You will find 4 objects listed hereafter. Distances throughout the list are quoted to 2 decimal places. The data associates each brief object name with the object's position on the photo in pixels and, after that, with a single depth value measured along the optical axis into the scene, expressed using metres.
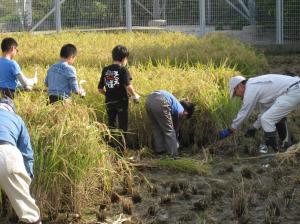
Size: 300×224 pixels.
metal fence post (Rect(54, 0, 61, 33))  17.02
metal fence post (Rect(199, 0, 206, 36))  16.36
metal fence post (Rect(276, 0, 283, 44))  15.44
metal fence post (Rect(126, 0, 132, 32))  16.69
